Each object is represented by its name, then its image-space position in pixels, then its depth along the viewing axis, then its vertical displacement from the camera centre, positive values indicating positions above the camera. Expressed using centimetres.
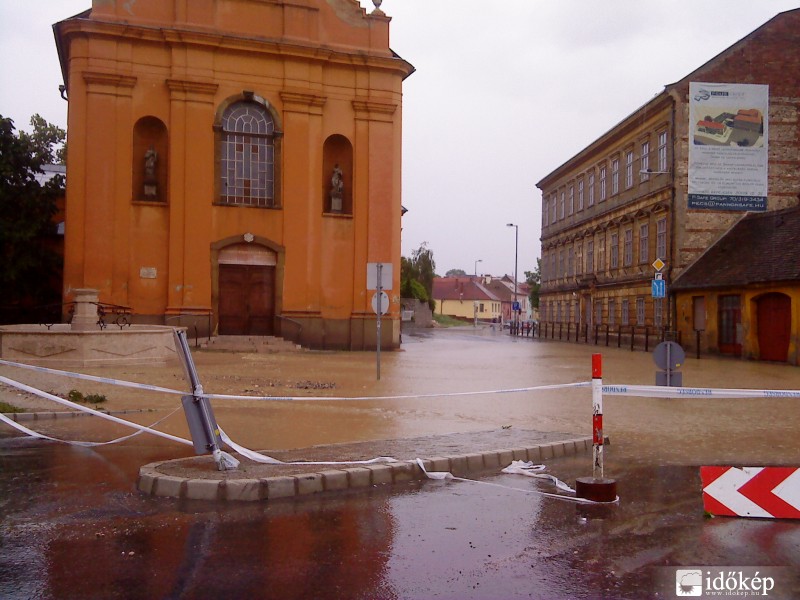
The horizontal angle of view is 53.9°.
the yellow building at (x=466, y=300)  12950 +194
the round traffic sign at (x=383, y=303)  1851 +19
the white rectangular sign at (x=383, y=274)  1786 +84
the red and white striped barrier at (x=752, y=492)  623 -141
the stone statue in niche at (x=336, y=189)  3136 +486
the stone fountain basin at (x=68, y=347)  1722 -87
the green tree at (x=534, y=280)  9381 +393
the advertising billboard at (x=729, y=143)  3369 +737
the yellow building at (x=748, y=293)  2811 +86
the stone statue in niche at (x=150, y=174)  2936 +504
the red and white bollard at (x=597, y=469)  663 -134
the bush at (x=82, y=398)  1187 -137
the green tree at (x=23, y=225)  3123 +333
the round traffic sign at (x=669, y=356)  1166 -62
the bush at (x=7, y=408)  1063 -137
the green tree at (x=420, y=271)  8469 +451
